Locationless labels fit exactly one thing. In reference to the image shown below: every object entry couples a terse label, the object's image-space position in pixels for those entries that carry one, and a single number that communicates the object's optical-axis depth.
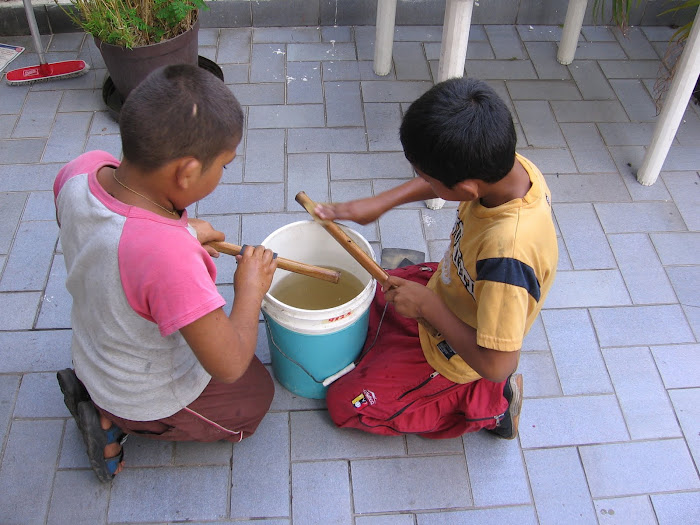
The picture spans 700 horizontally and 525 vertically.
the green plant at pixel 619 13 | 3.83
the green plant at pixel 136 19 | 2.94
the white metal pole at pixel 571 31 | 3.55
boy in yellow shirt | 1.41
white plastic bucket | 1.85
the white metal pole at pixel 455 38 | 2.53
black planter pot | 3.00
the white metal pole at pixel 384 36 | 3.32
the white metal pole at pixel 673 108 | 2.65
